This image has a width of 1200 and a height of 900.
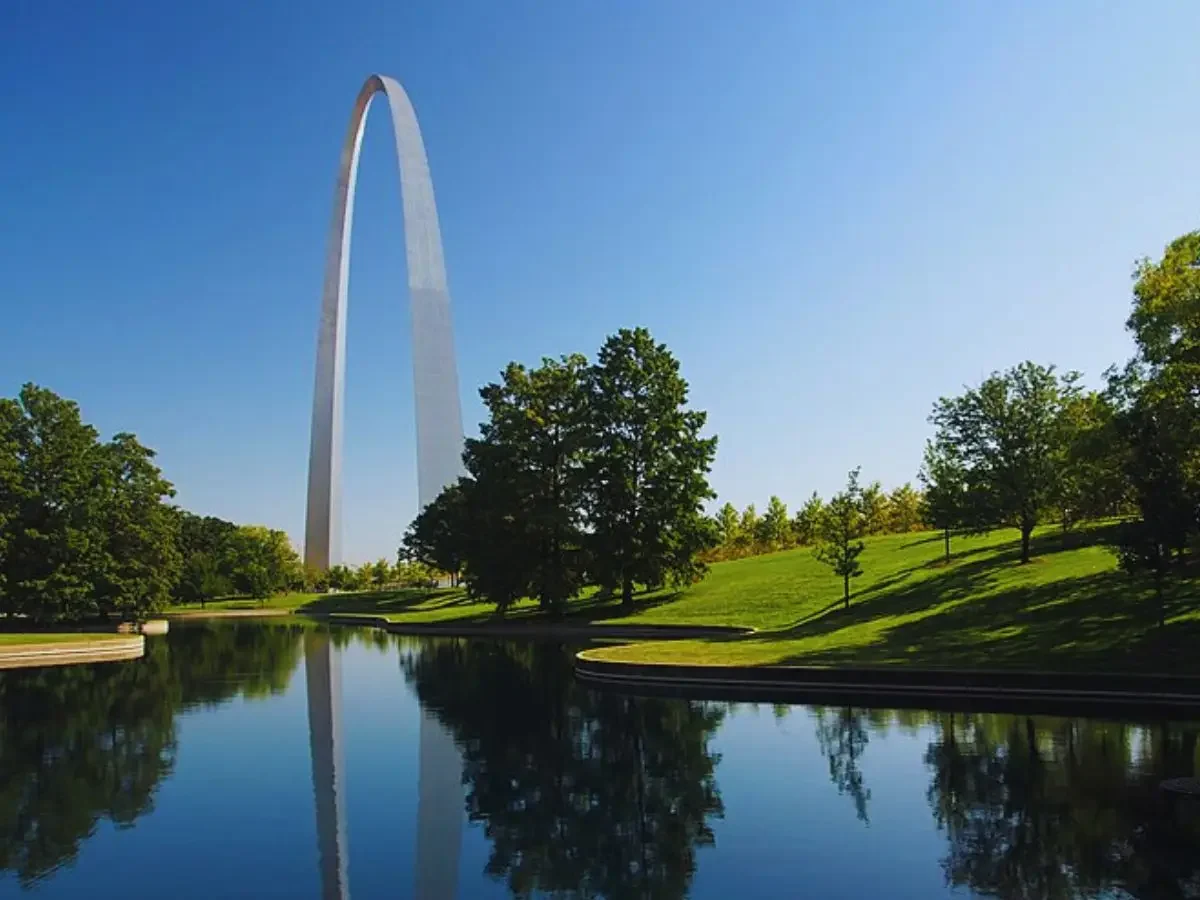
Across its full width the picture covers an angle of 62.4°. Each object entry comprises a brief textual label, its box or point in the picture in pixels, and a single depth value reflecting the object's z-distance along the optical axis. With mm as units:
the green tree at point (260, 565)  92438
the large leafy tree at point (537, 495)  46094
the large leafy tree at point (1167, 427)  20781
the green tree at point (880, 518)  64625
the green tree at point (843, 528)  34406
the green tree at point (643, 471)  45031
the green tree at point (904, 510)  68438
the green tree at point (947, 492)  37344
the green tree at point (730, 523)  71688
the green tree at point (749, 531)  70662
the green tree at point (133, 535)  50531
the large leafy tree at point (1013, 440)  35938
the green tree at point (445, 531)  53344
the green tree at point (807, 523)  58781
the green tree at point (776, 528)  69938
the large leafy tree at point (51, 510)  46812
